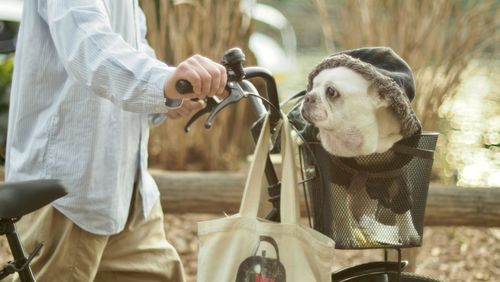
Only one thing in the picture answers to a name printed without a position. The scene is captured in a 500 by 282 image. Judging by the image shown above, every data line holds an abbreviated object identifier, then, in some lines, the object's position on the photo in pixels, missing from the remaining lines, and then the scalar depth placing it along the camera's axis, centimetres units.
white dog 400
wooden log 874
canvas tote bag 393
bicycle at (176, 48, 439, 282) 411
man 424
